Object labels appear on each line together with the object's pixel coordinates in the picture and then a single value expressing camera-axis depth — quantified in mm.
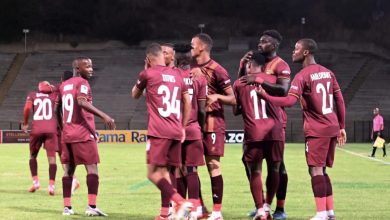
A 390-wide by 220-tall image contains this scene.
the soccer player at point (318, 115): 10469
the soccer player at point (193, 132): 10562
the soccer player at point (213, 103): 10797
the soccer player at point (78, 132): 11656
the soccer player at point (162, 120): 9695
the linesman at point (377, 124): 35419
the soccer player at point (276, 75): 10406
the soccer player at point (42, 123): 16125
